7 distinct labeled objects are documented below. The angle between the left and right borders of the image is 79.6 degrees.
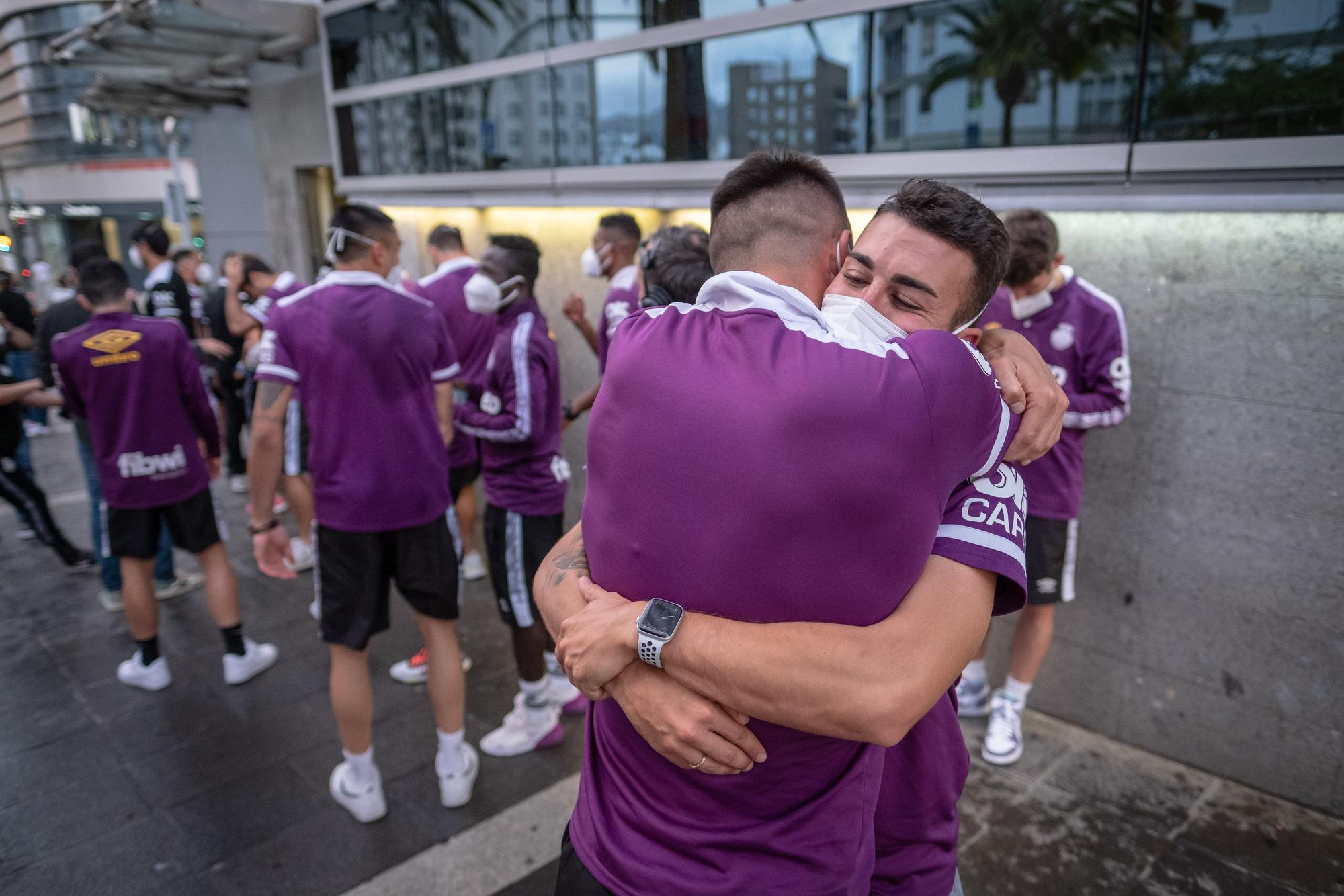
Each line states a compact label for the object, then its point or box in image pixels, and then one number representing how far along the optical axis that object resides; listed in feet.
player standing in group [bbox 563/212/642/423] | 15.42
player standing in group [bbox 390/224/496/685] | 18.10
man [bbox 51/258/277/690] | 14.60
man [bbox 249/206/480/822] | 11.03
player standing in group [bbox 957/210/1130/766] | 11.73
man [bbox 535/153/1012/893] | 3.90
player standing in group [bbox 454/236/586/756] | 12.78
